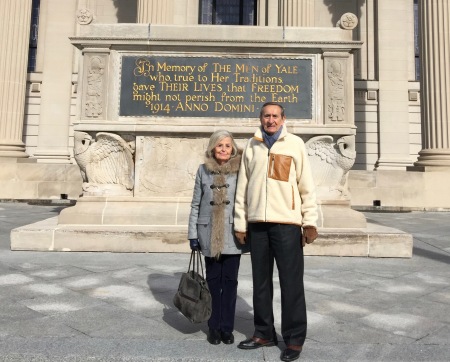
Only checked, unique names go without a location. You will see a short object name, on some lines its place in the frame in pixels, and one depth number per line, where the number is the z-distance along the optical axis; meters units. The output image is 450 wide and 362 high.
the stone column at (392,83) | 18.73
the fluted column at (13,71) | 15.98
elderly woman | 2.95
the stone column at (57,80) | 18.25
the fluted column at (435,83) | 14.41
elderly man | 2.78
